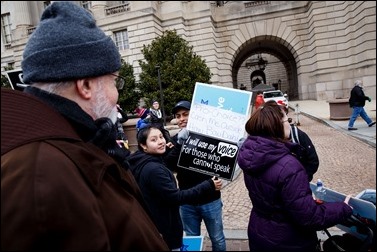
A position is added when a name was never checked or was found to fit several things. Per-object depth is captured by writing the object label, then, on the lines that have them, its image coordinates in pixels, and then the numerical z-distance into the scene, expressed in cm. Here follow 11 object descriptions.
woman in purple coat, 194
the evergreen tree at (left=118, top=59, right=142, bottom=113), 926
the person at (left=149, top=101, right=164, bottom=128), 835
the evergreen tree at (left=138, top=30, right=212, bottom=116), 1002
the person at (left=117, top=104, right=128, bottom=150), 658
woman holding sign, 249
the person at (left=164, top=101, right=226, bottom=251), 325
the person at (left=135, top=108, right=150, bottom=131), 796
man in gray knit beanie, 78
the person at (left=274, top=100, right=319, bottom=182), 292
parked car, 1851
